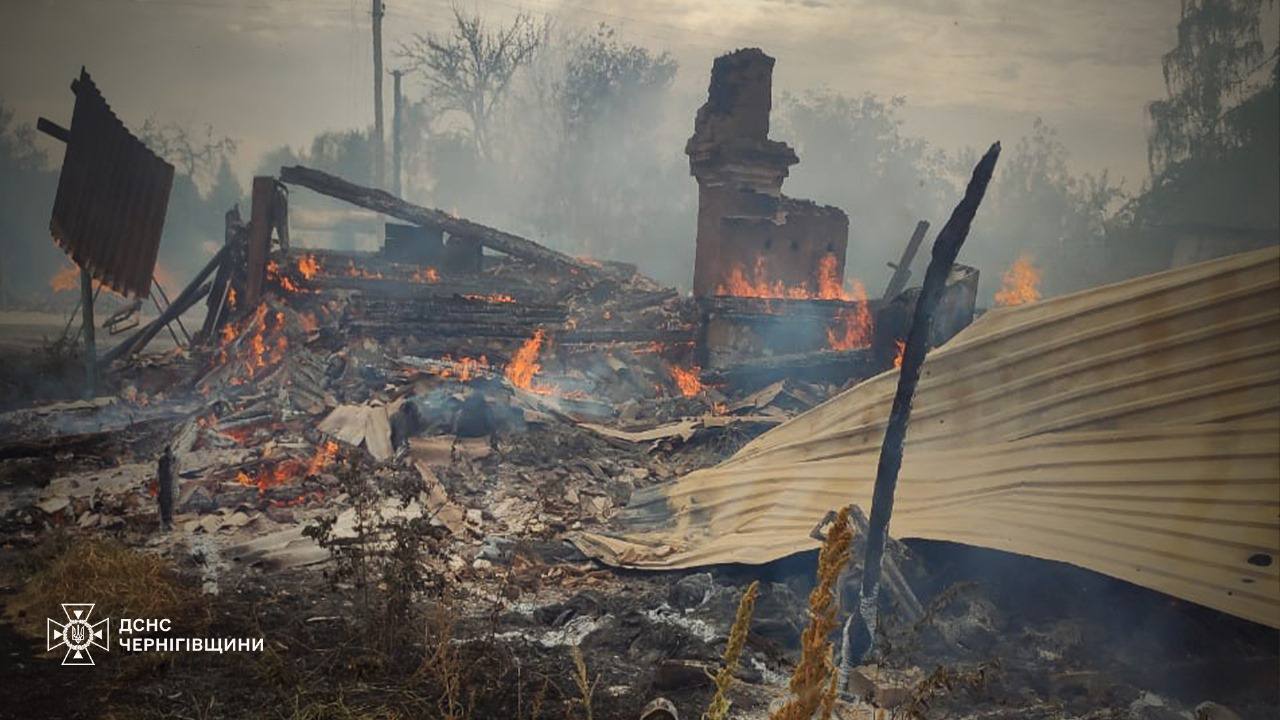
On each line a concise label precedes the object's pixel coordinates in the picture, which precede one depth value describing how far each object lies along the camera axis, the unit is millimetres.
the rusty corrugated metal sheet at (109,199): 9883
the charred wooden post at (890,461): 3986
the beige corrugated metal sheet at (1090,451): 4023
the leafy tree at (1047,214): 26578
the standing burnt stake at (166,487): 6438
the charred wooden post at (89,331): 9922
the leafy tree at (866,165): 34406
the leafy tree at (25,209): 27609
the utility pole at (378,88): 30359
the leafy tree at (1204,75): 20016
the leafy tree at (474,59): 34812
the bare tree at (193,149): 35906
